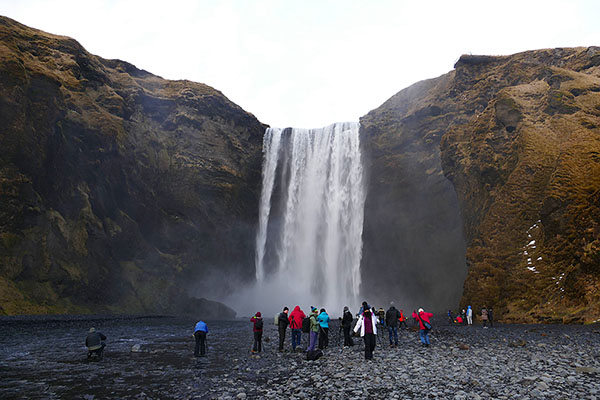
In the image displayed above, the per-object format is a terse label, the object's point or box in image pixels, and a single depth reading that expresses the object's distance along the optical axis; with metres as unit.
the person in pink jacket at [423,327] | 15.21
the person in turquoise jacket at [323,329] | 15.23
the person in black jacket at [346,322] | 16.00
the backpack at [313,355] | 13.30
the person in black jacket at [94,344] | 13.76
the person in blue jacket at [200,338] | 14.86
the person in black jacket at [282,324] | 15.96
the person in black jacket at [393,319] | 16.45
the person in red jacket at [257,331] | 15.36
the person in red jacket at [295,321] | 15.72
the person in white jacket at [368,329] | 13.01
